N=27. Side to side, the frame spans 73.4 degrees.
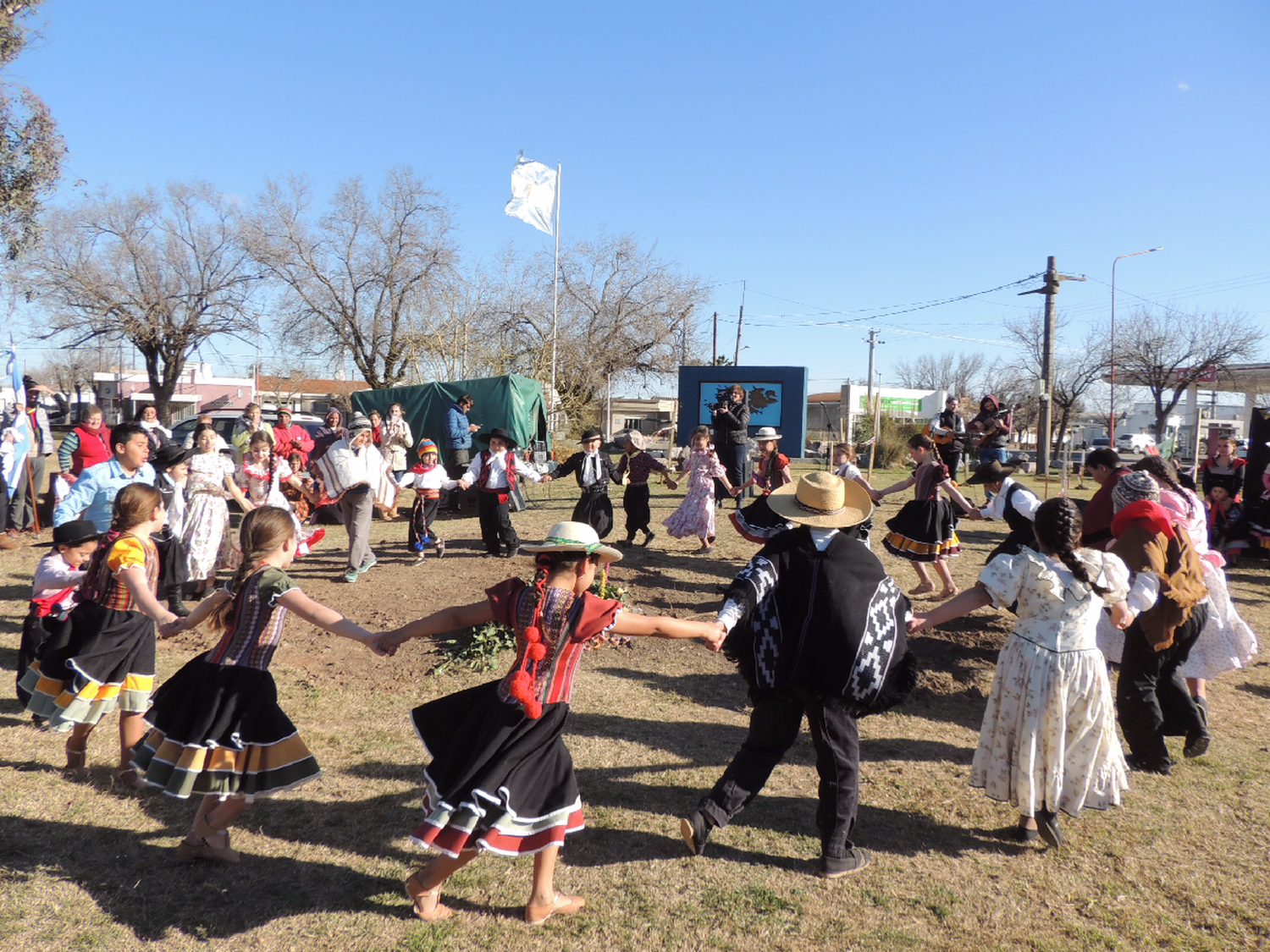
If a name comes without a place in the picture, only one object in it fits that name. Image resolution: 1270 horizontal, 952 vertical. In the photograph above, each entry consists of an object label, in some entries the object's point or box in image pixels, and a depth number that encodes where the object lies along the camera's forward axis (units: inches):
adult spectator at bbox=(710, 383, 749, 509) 625.0
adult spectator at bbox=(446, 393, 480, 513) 583.2
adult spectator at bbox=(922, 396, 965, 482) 471.1
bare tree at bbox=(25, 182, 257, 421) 1196.5
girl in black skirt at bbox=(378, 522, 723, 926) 119.4
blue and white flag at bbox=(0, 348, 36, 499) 451.2
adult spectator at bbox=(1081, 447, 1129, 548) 215.9
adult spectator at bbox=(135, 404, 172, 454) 468.4
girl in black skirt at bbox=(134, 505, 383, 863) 133.8
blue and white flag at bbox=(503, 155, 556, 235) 900.6
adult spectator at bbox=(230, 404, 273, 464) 463.8
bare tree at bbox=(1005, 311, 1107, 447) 1640.0
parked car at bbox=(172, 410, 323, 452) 767.7
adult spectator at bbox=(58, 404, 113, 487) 394.0
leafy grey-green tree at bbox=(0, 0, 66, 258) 640.4
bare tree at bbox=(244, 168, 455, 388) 1206.3
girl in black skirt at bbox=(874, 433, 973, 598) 339.3
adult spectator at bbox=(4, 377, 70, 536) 478.0
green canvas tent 672.4
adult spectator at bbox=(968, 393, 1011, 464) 486.0
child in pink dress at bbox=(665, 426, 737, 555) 438.6
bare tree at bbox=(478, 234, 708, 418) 1363.2
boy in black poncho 139.0
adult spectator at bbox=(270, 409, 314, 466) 494.2
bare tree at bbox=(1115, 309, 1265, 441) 1453.0
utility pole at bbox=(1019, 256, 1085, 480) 935.7
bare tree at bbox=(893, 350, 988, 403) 2834.6
